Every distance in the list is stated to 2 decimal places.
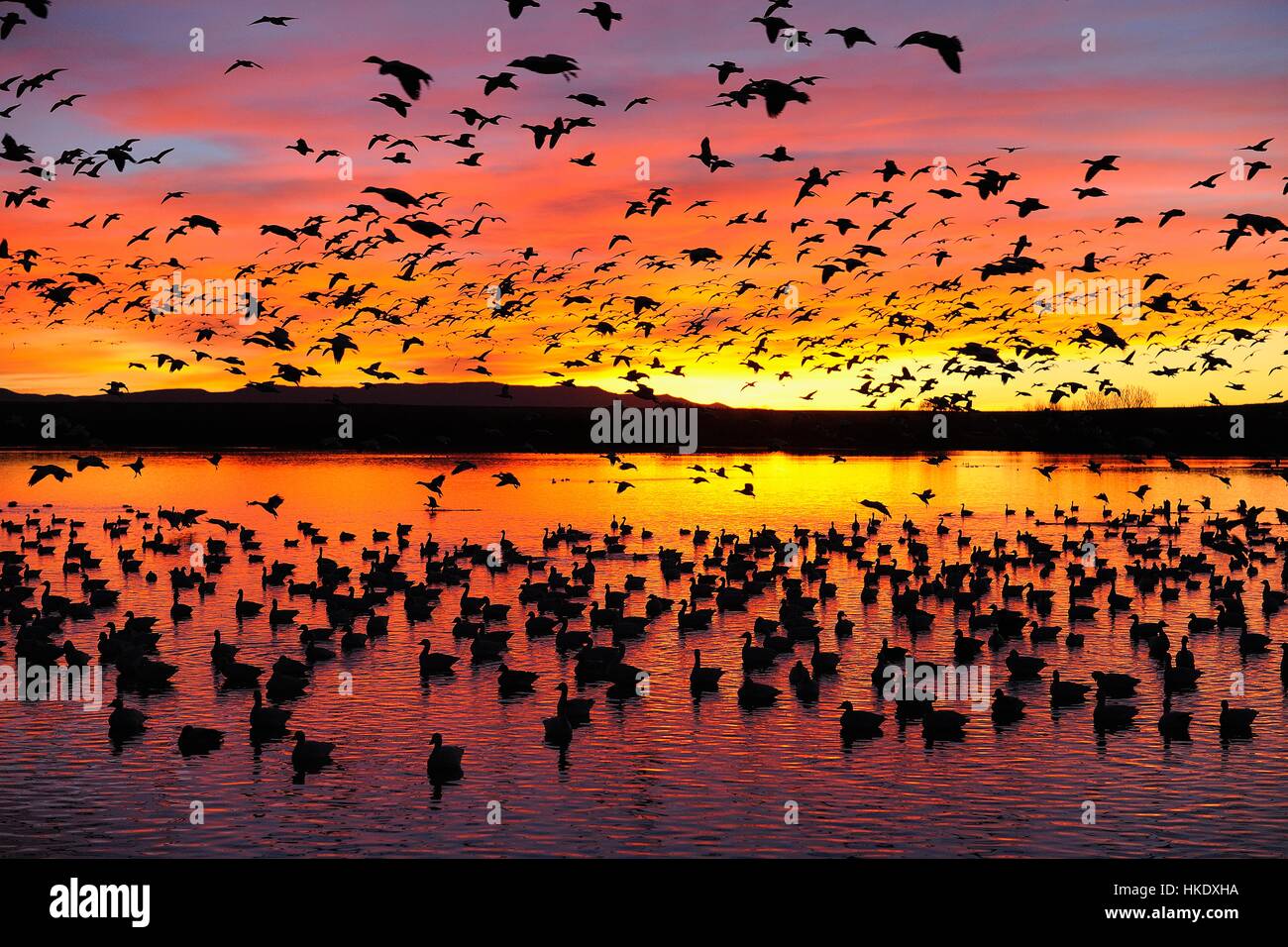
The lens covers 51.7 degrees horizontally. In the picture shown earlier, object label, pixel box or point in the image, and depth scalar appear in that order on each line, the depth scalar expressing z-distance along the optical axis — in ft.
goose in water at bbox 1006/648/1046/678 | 112.27
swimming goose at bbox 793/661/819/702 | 105.50
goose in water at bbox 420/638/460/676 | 112.57
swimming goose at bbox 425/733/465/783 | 83.05
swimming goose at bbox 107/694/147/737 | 91.91
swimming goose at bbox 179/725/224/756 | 88.07
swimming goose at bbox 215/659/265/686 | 107.65
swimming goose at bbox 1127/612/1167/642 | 130.41
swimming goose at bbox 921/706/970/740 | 93.71
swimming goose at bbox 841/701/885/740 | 93.15
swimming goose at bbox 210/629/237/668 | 111.65
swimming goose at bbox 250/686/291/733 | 91.97
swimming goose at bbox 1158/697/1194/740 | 93.25
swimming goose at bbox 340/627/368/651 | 124.57
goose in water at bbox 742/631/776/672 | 115.85
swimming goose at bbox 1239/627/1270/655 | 125.80
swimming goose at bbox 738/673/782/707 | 103.55
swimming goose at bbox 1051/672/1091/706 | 103.96
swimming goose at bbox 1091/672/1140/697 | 103.60
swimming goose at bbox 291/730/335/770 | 84.99
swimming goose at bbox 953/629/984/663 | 122.21
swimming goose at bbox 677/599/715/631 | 136.77
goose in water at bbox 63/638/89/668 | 114.11
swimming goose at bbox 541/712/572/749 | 91.15
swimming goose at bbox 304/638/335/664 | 120.37
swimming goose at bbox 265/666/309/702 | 103.14
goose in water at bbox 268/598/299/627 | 138.41
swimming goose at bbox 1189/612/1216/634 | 138.10
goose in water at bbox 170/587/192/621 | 141.18
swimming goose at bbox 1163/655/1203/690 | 107.55
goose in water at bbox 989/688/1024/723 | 98.48
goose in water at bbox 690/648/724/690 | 107.34
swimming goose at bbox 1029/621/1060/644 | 131.13
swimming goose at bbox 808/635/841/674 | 112.78
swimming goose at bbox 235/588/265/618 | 142.00
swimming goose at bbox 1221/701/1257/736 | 93.56
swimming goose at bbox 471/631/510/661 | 119.03
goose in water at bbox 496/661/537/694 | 107.34
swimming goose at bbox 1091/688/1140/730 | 95.86
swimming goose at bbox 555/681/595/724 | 95.66
